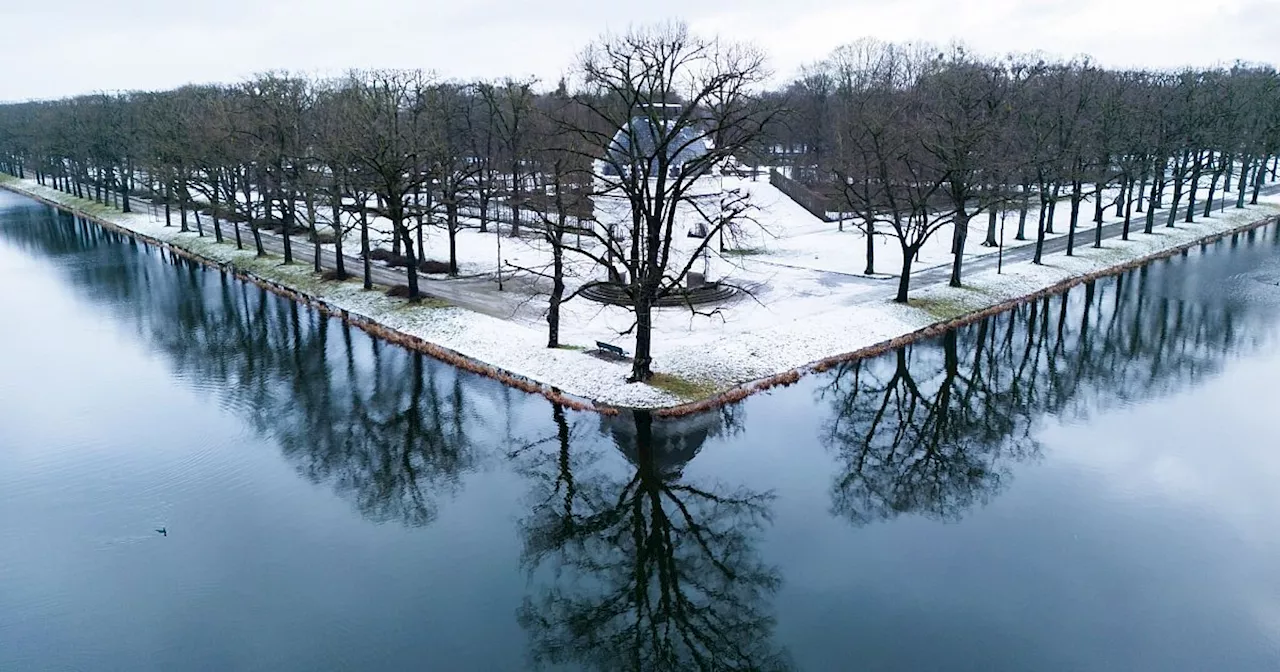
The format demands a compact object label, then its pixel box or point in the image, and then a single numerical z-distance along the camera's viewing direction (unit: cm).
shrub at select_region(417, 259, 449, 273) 5212
